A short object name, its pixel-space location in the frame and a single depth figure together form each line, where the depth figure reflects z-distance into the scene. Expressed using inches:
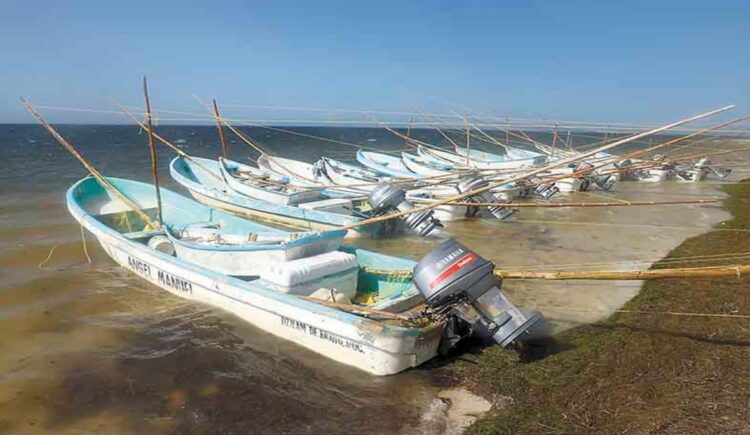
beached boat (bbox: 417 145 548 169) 921.6
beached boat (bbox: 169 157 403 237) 511.9
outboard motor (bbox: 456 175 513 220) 542.9
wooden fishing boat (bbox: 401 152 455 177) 854.9
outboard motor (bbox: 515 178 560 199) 730.9
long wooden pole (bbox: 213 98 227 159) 638.5
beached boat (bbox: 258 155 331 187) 702.5
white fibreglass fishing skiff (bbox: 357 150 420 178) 777.6
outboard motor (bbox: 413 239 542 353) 222.5
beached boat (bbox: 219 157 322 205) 581.3
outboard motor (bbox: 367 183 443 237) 475.8
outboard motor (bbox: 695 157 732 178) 1086.6
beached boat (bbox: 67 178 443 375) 235.0
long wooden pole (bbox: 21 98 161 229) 437.7
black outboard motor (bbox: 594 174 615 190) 855.3
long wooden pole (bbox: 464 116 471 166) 815.7
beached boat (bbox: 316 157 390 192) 701.9
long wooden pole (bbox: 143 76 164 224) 379.6
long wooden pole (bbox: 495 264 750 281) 188.5
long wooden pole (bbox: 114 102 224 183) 660.7
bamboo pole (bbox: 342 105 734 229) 211.6
